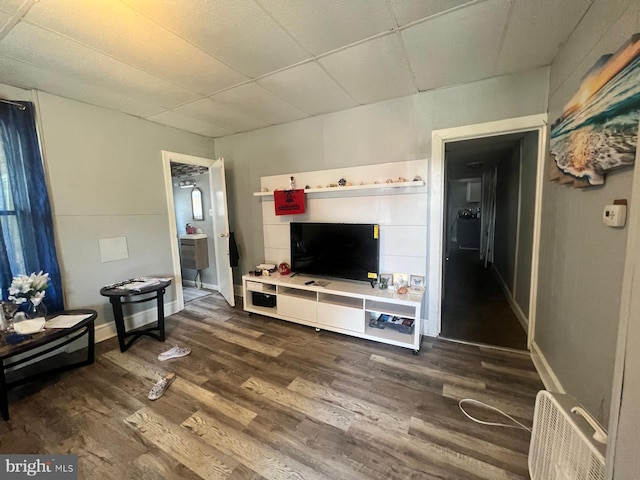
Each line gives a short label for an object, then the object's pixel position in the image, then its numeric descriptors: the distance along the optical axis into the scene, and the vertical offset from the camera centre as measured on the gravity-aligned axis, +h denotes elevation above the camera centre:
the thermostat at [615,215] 1.06 -0.04
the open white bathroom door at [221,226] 3.40 -0.13
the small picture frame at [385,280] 2.56 -0.72
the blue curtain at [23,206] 2.02 +0.15
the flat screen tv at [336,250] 2.60 -0.41
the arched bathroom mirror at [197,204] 4.40 +0.25
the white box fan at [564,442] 0.85 -0.92
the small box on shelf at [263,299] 3.12 -1.08
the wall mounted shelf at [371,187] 2.36 +0.27
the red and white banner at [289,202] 2.97 +0.17
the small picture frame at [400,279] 2.56 -0.72
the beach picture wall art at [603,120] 0.99 +0.42
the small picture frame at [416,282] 2.50 -0.74
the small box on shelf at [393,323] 2.43 -1.14
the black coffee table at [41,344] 1.64 -0.87
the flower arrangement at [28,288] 1.88 -0.51
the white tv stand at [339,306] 2.33 -0.97
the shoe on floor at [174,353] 2.29 -1.29
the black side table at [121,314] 2.37 -0.92
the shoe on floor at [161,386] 1.80 -1.30
